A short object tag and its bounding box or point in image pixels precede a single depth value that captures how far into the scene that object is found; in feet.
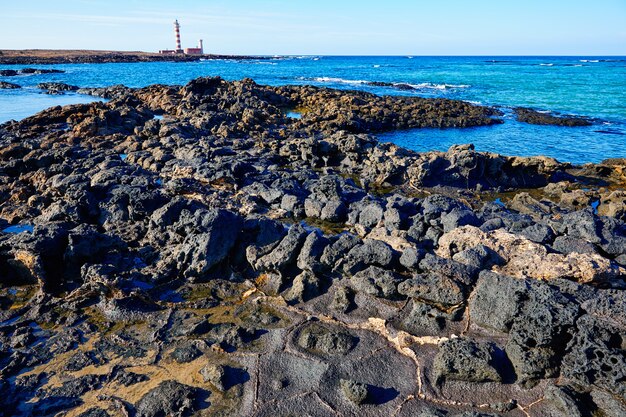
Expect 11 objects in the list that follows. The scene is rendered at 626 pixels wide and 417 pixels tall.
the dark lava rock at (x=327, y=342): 22.52
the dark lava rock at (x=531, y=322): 19.70
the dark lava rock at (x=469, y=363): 19.79
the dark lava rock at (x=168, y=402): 18.90
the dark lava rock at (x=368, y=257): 28.02
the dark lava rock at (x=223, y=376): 20.36
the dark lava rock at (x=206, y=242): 29.35
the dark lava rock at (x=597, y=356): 18.02
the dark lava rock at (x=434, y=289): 24.76
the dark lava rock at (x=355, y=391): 19.15
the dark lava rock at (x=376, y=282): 26.30
